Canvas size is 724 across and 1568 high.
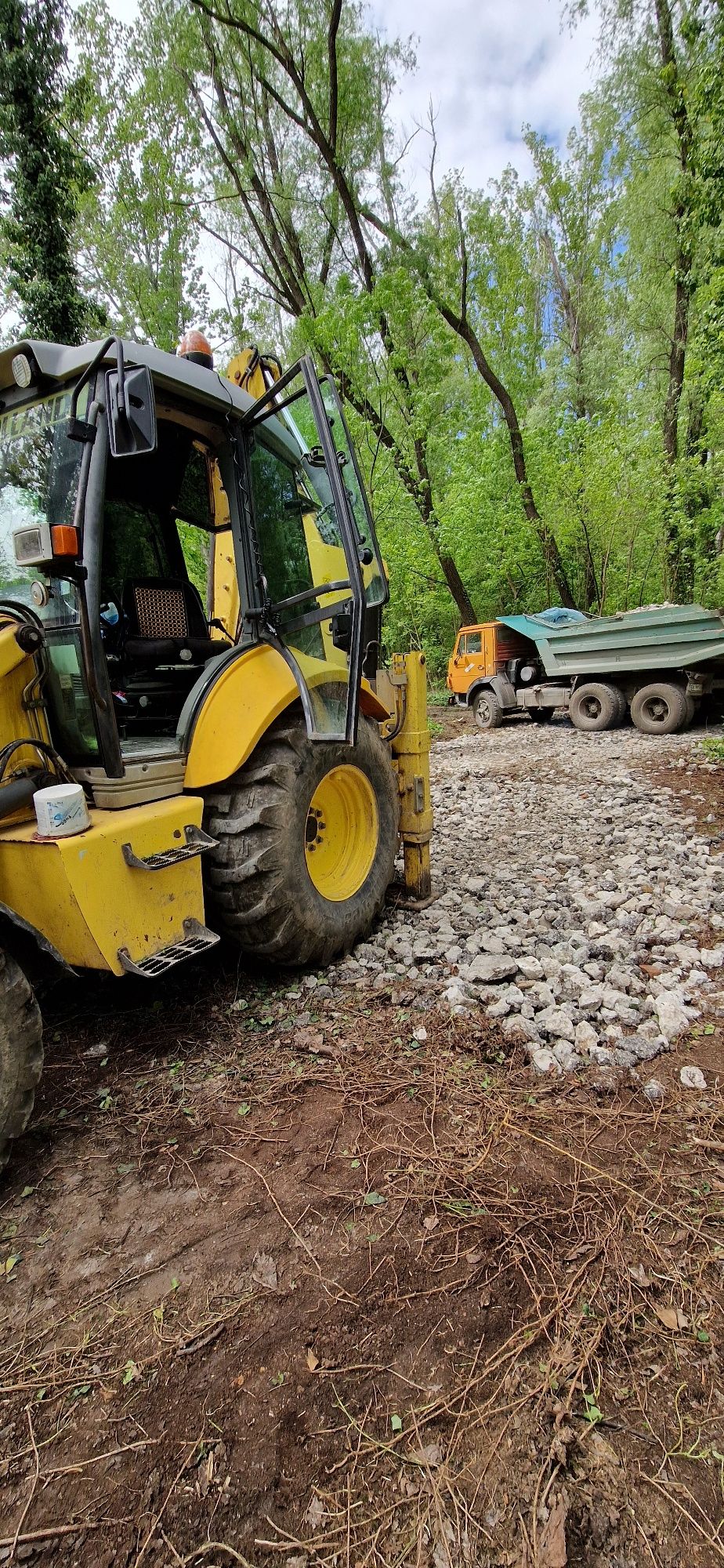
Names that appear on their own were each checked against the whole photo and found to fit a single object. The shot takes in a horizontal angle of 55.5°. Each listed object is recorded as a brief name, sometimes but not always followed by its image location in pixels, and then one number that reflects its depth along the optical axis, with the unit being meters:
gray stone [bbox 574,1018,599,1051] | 2.61
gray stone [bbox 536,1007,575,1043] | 2.67
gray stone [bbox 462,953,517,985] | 3.08
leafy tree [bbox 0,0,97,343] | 9.84
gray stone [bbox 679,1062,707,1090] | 2.37
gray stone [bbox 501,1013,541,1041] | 2.68
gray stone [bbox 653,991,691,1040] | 2.66
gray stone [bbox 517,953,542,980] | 3.04
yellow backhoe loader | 2.31
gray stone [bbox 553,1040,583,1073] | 2.50
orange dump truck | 9.42
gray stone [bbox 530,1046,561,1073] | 2.51
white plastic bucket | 2.21
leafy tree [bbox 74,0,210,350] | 12.62
